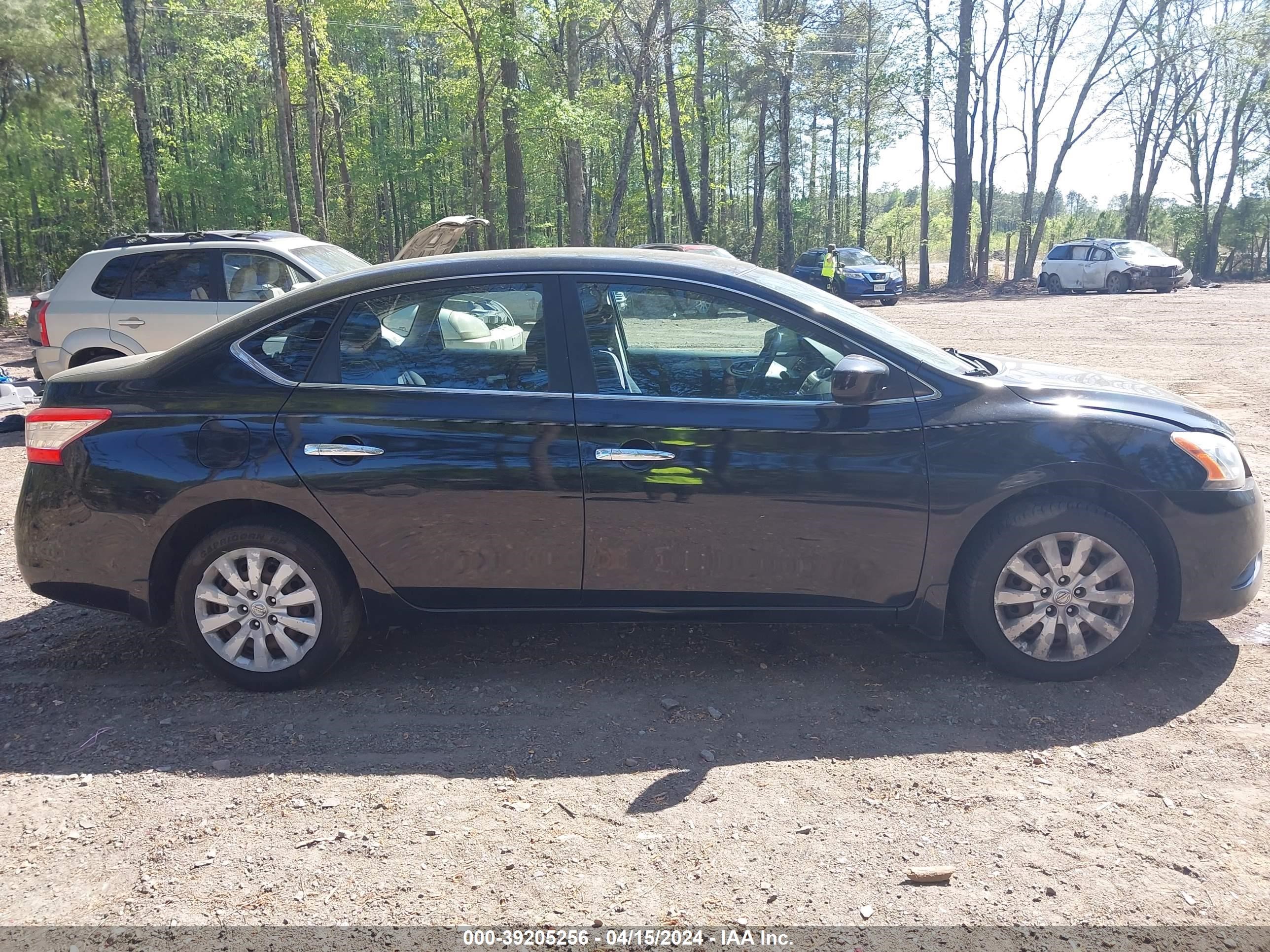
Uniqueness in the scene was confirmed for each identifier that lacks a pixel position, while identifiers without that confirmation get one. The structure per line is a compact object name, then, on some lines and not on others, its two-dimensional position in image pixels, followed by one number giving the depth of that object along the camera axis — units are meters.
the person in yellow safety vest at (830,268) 27.95
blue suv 29.66
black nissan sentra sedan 3.98
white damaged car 30.17
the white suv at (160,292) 9.72
